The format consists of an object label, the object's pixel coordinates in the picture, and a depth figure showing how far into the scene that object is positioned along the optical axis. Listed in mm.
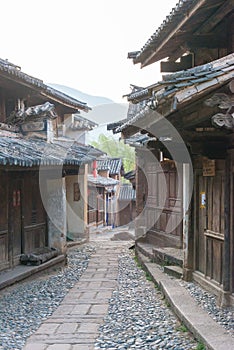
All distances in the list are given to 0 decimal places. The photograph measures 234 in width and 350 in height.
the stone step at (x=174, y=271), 9161
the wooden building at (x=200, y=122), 4676
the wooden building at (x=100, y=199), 26297
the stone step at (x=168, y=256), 10028
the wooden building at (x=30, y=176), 10352
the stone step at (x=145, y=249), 12194
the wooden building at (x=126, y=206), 36125
